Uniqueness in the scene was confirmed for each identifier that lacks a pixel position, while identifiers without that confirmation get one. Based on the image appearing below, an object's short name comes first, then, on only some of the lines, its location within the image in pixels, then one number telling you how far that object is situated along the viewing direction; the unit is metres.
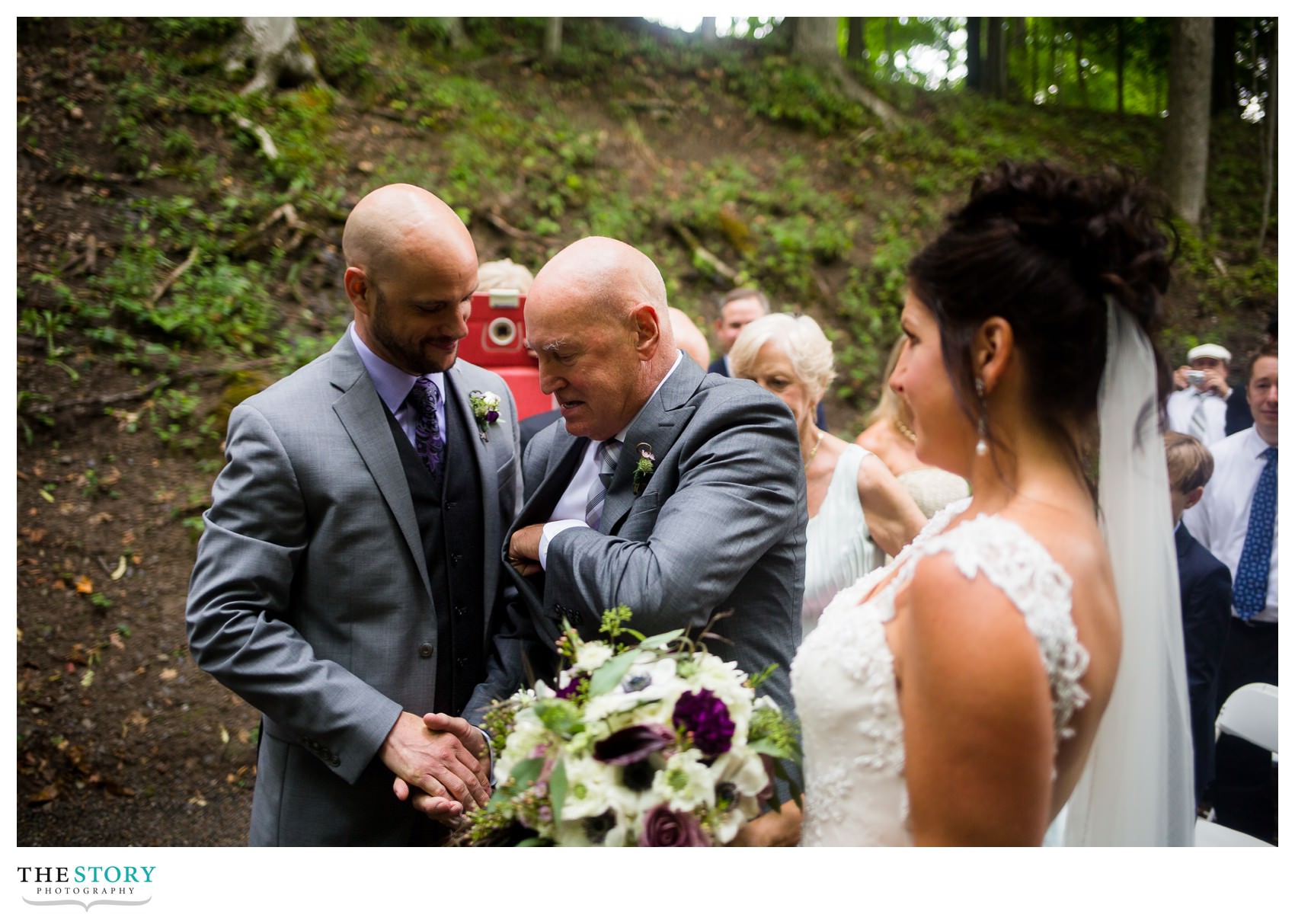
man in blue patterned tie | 4.08
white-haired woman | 3.43
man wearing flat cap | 5.20
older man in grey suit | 1.98
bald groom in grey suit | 2.15
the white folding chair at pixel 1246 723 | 2.93
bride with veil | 1.48
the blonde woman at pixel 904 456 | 3.93
